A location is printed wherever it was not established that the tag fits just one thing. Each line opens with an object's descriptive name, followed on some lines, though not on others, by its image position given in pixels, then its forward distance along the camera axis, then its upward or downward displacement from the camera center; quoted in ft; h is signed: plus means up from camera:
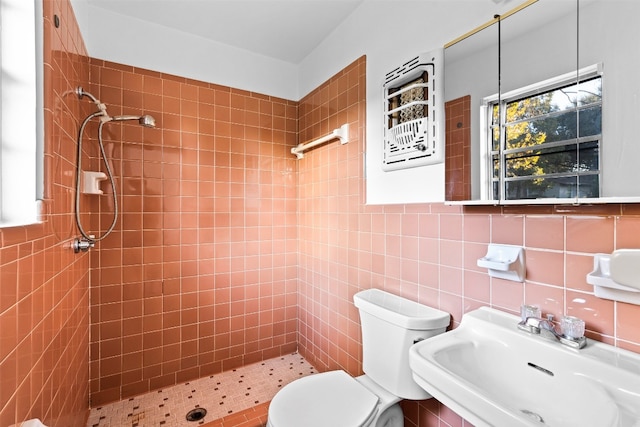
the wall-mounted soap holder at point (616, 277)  2.48 -0.58
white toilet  3.79 -2.57
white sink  2.32 -1.52
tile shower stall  2.94 -0.61
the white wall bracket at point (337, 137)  6.06 +1.59
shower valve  4.43 -0.50
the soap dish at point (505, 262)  3.35 -0.59
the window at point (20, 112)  2.75 +0.97
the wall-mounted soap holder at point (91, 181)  5.11 +0.55
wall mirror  2.63 +1.14
